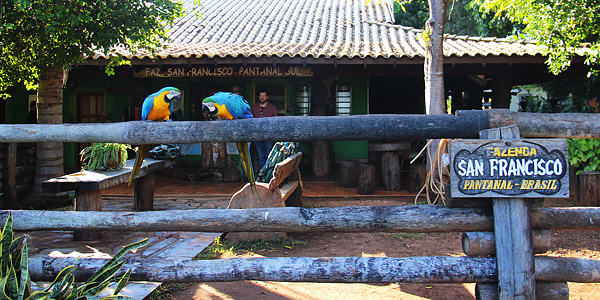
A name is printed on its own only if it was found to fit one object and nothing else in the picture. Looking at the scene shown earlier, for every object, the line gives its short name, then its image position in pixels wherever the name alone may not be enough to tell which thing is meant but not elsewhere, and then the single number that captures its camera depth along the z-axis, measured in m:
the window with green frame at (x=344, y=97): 10.31
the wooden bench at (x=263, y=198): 4.85
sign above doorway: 9.22
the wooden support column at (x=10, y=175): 6.70
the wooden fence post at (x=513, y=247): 2.40
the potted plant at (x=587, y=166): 6.27
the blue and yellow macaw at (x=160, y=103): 3.49
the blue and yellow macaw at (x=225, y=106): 3.46
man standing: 6.93
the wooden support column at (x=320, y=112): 9.62
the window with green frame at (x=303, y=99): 10.48
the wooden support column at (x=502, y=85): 9.07
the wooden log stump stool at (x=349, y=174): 8.77
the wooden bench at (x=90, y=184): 4.60
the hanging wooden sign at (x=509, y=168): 2.40
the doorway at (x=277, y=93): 10.48
